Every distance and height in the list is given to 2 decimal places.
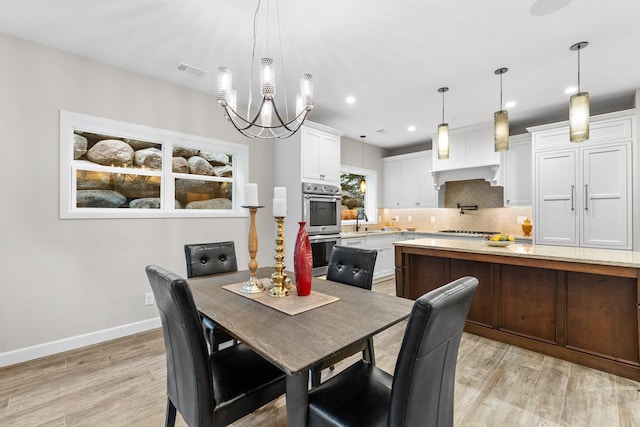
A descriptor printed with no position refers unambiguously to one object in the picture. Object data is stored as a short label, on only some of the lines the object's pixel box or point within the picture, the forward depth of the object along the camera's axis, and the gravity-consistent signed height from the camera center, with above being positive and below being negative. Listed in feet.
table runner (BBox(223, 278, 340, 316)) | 4.96 -1.61
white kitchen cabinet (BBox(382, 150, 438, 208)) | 18.78 +2.08
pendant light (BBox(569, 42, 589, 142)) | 7.33 +2.39
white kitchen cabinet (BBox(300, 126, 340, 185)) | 12.91 +2.63
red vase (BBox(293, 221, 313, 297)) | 5.34 -0.93
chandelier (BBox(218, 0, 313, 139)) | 5.81 +2.51
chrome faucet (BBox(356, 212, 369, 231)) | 18.70 -0.36
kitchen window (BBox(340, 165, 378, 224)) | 19.31 +1.28
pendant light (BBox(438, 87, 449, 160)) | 10.18 +2.49
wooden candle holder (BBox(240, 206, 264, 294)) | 6.00 -1.10
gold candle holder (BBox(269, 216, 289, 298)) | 5.65 -1.18
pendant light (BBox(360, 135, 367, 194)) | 18.30 +1.74
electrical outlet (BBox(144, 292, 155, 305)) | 10.24 -2.98
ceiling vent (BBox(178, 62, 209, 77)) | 9.34 +4.73
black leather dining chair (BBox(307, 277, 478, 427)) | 2.97 -1.99
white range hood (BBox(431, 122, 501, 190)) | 15.51 +3.05
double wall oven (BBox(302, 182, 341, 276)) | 12.85 -0.24
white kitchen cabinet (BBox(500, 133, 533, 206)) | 14.96 +2.12
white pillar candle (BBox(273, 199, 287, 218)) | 5.73 +0.10
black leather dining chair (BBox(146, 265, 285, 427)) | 3.77 -2.52
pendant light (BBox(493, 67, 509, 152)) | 8.81 +2.47
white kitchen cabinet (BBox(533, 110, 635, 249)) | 11.59 +1.09
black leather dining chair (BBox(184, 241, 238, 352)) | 7.88 -1.27
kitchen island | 7.36 -2.45
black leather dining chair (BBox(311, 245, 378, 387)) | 6.91 -1.37
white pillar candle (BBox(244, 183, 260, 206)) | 5.78 +0.36
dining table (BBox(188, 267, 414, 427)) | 3.53 -1.63
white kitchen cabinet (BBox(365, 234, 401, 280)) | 17.08 -2.36
